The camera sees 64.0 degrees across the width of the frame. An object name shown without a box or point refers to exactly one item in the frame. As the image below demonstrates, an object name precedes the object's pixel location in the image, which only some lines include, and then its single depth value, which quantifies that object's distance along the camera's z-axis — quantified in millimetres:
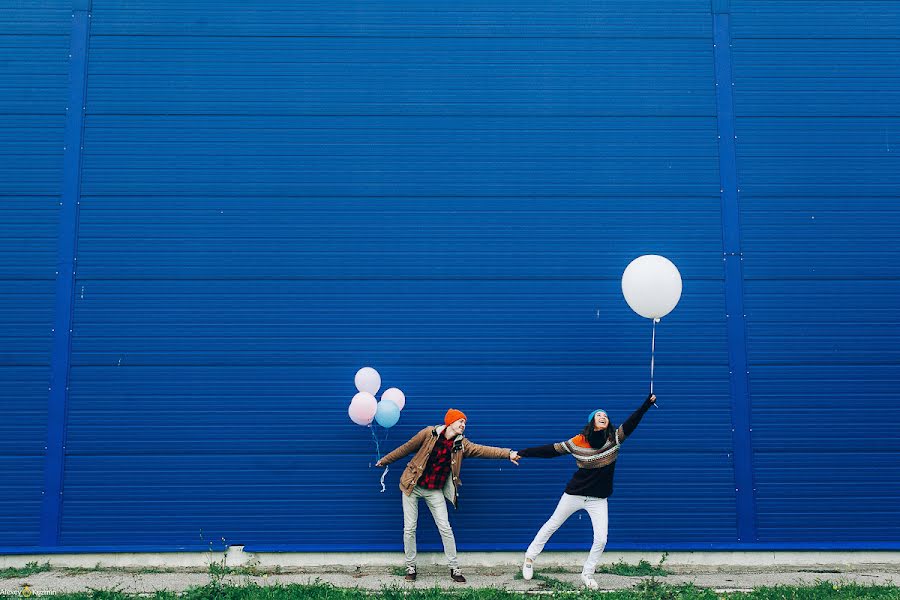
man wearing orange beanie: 7242
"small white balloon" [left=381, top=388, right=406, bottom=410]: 7578
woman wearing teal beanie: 6988
